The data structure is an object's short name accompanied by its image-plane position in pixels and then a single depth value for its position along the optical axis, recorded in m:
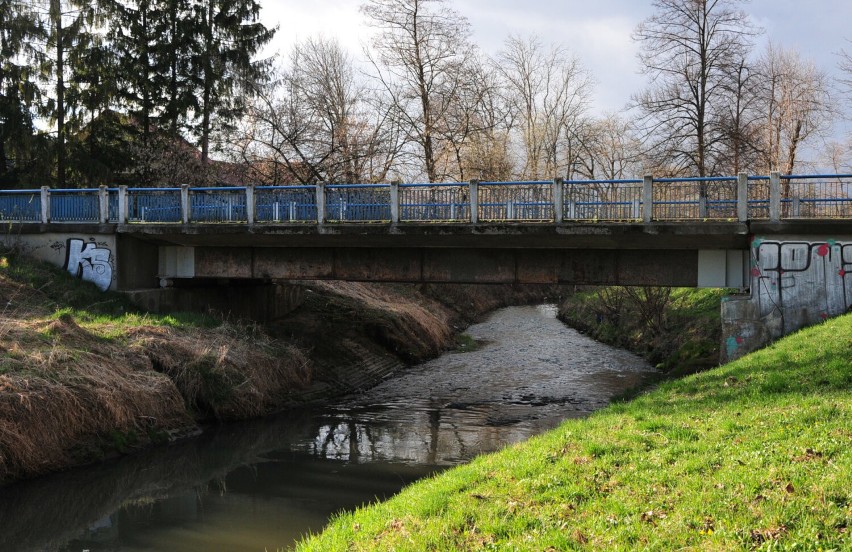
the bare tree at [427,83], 36.31
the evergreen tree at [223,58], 34.94
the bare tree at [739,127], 29.94
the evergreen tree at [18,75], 31.84
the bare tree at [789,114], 37.25
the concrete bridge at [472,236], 17.80
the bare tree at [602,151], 54.88
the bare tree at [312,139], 35.94
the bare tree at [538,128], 48.16
